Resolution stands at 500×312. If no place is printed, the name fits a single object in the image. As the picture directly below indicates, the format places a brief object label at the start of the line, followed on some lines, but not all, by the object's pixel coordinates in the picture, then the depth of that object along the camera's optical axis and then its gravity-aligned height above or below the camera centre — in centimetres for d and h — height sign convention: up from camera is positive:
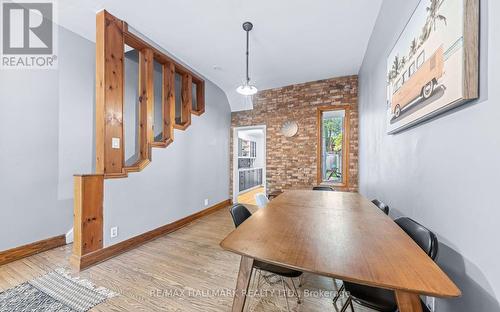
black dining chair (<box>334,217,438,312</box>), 97 -78
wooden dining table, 72 -46
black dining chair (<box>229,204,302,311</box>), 132 -79
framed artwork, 84 +52
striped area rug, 154 -122
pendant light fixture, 252 +91
